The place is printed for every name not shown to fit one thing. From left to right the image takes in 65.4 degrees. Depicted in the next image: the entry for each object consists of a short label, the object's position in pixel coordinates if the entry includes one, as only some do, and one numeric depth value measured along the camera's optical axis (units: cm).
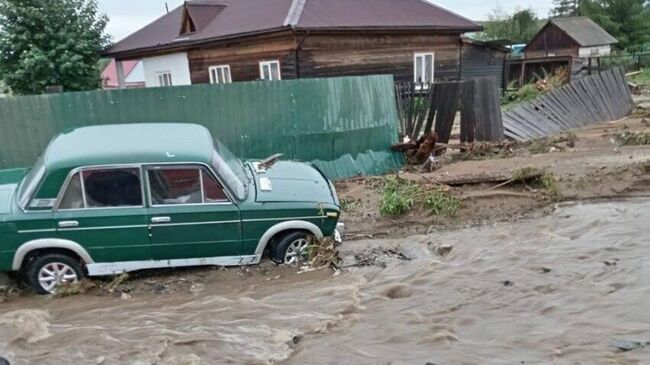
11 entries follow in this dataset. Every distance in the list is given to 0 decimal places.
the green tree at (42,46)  2114
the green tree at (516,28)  5625
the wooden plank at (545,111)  1265
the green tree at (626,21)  4659
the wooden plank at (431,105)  1040
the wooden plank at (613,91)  1488
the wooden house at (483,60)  2200
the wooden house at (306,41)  1697
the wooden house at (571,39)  4331
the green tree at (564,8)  7272
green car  509
